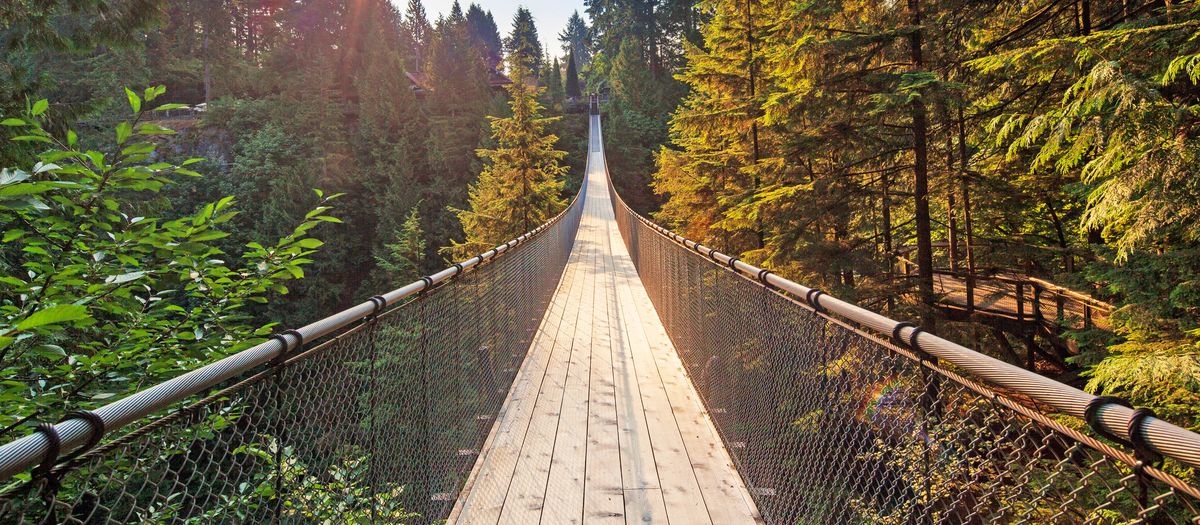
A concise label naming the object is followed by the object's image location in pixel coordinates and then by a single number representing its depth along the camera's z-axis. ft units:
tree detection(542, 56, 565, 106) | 141.52
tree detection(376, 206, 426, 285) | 70.38
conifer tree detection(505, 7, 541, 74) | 220.02
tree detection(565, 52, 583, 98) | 208.23
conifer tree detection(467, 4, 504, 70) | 272.06
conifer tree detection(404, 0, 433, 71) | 211.41
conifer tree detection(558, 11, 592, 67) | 313.12
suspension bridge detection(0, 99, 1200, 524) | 3.20
